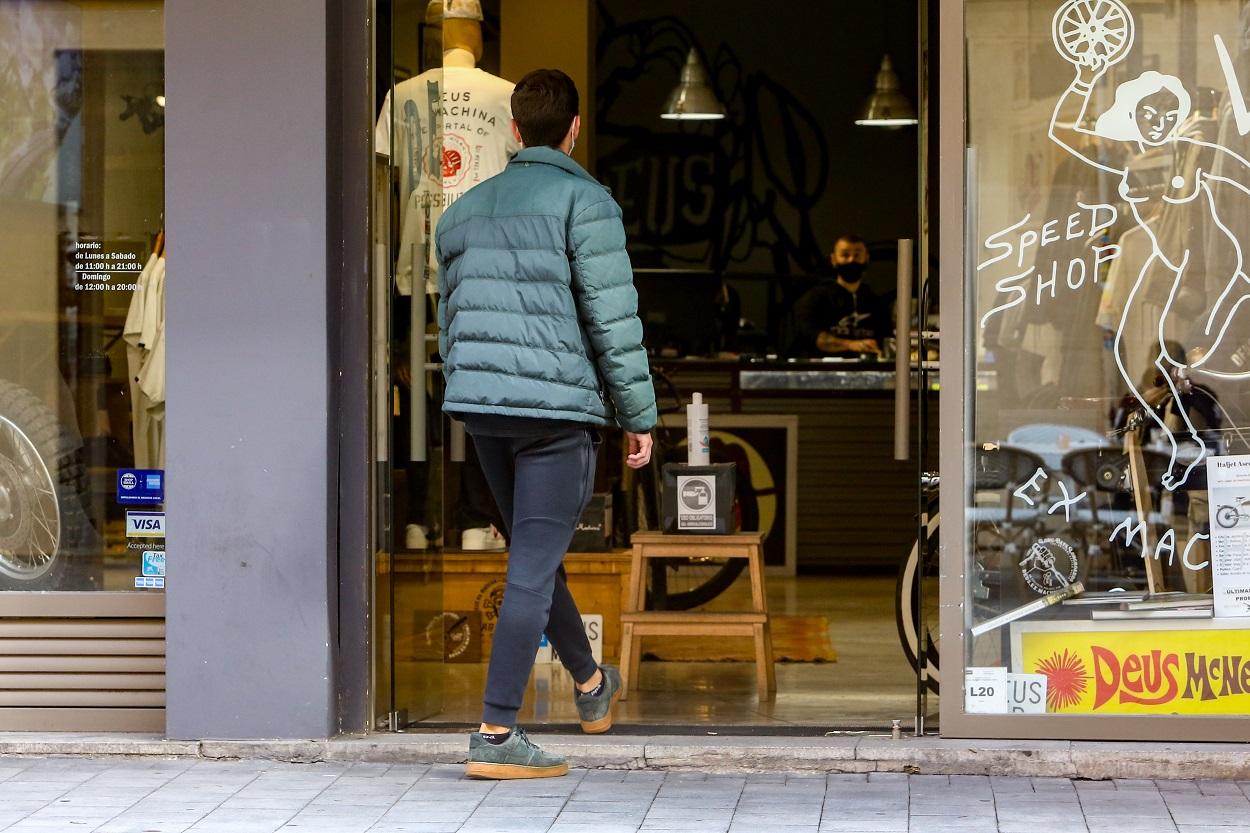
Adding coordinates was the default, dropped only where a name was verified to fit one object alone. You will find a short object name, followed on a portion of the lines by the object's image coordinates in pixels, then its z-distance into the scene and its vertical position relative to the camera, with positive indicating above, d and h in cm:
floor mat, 1245 -109
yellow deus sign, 866 -80
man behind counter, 2245 +49
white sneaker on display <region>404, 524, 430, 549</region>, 925 -46
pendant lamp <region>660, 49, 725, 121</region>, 2169 +190
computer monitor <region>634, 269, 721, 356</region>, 2377 +55
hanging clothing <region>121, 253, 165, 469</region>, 953 +5
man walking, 808 +4
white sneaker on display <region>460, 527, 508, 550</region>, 1163 -59
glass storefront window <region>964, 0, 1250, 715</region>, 875 +6
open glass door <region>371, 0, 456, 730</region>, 905 -1
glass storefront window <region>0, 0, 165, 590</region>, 957 +26
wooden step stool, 1062 -80
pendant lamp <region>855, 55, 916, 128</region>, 2403 +206
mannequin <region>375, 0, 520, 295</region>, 1070 +91
